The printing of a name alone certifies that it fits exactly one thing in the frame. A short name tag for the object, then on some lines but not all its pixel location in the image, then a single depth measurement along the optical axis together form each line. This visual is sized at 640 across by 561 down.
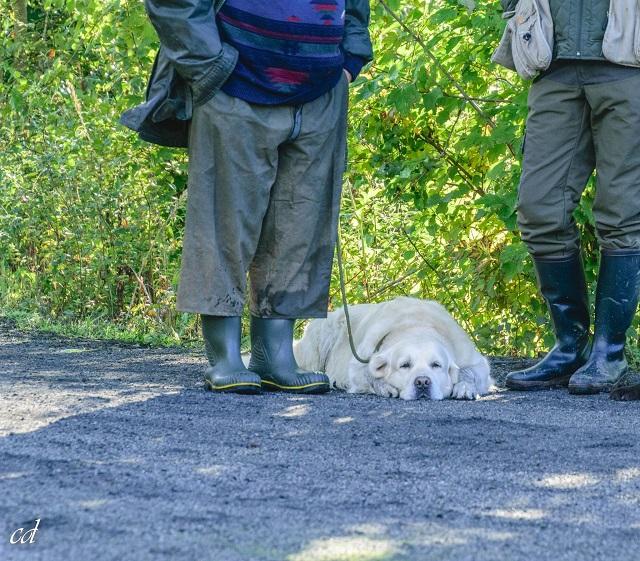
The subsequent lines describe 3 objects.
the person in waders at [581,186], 9.32
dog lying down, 9.77
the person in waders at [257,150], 8.87
